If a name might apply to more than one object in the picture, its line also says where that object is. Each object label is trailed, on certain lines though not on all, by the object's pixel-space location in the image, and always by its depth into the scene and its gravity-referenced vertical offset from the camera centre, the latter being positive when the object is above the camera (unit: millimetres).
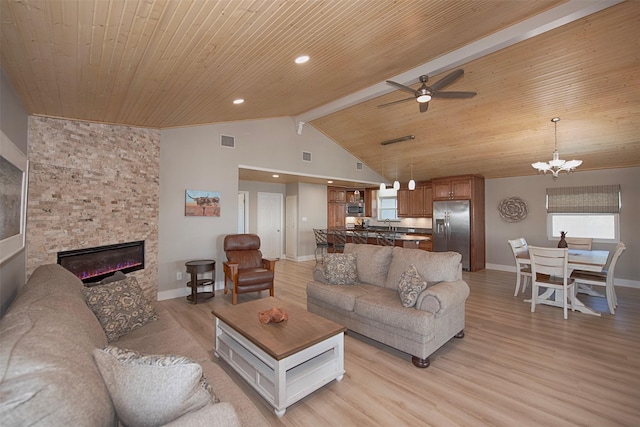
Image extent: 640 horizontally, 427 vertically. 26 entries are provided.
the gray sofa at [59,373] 792 -518
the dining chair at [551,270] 3871 -813
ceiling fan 3287 +1484
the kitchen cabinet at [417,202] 7988 +350
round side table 4445 -959
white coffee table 2057 -1106
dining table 3801 -728
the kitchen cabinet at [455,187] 7000 +680
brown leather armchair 4434 -884
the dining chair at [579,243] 5098 -550
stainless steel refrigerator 6953 -358
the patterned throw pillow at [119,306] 2123 -732
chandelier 4316 +763
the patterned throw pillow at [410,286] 2793 -735
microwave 9273 +159
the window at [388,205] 8969 +282
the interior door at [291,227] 8328 -383
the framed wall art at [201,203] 4891 +205
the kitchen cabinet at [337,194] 9015 +631
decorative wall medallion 6792 +104
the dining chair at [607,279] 3955 -954
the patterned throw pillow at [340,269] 3588 -712
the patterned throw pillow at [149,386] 1062 -647
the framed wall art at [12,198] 2035 +137
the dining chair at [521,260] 4719 -750
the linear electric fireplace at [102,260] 3602 -620
